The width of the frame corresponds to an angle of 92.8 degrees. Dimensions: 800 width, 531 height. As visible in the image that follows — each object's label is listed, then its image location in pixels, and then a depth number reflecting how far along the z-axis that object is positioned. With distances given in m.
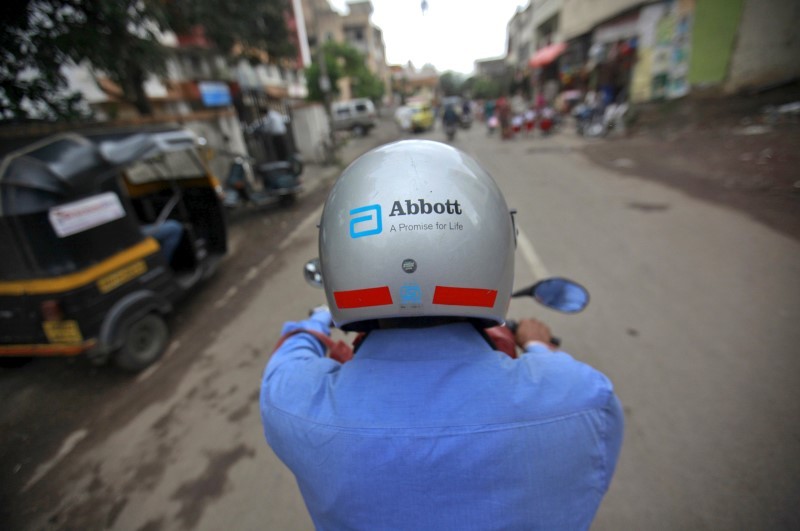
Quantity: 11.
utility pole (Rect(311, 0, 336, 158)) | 12.33
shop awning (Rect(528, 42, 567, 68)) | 19.50
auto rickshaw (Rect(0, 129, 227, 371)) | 2.44
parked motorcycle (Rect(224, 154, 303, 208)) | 7.34
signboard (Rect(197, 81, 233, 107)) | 11.76
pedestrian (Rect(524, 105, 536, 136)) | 14.72
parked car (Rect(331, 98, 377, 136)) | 21.13
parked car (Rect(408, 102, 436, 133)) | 19.19
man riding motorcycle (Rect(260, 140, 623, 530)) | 0.76
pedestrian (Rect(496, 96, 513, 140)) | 14.35
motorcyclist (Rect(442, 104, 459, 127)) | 15.38
